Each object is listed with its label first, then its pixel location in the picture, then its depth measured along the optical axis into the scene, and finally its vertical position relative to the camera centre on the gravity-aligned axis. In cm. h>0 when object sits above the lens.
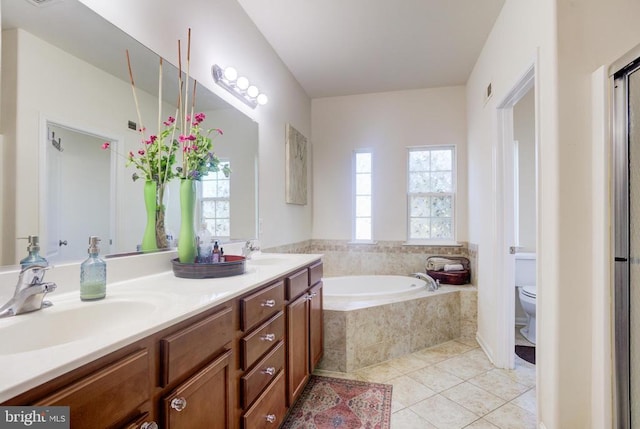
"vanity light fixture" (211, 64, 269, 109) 203 +89
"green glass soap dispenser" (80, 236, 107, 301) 102 -20
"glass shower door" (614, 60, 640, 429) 130 -11
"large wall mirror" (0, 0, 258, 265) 96 +31
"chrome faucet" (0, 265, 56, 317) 83 -20
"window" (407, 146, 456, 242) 371 +26
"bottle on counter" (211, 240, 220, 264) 162 -19
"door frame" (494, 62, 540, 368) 238 -12
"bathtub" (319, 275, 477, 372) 243 -89
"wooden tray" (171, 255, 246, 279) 141 -24
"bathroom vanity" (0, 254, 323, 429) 60 -36
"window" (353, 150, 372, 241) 389 +26
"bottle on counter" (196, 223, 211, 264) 158 -15
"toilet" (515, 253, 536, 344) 299 -62
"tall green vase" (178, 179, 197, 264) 153 -5
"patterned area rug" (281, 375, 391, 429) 179 -115
